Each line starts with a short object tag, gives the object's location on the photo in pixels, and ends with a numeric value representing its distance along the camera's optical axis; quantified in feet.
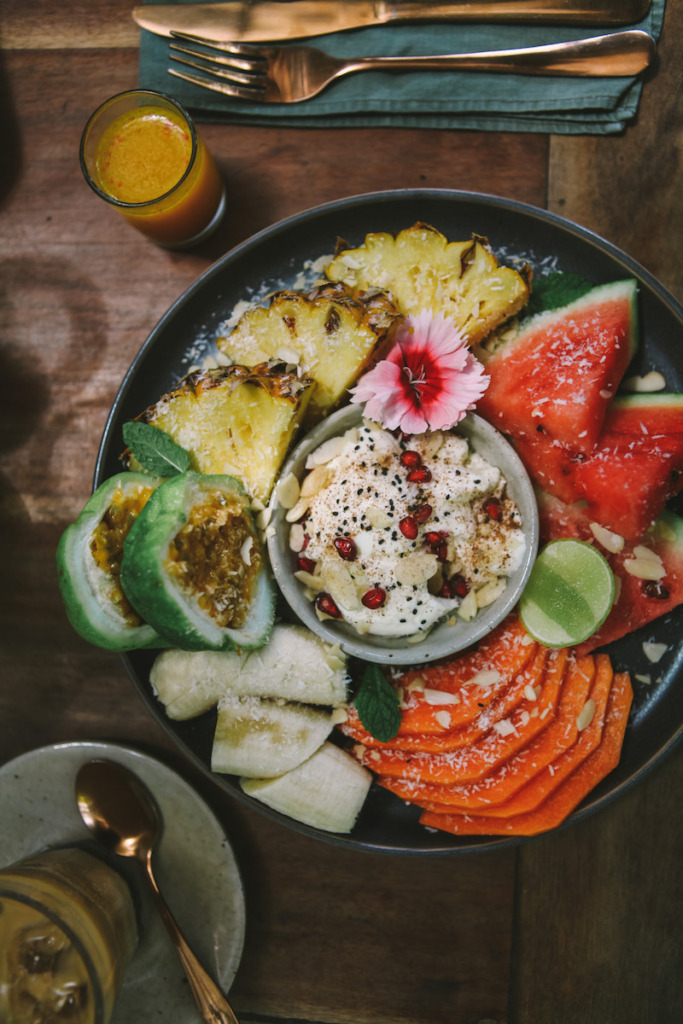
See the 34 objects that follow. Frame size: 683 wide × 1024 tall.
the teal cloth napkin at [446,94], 1.91
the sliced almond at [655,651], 1.86
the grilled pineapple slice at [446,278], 1.80
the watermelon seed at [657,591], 1.82
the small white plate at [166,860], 1.89
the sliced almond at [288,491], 1.79
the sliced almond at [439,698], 1.83
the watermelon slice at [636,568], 1.82
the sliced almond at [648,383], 1.86
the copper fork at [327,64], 1.89
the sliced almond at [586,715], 1.83
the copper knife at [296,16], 1.90
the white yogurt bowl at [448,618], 1.78
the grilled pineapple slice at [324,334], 1.77
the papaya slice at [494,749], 1.81
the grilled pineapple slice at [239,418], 1.76
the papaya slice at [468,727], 1.82
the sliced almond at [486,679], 1.83
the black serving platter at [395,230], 1.85
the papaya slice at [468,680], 1.82
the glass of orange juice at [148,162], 1.86
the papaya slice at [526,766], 1.82
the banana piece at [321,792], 1.84
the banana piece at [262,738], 1.83
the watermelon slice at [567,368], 1.79
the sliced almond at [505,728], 1.82
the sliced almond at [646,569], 1.81
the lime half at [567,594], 1.79
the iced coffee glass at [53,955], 1.75
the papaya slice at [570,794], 1.83
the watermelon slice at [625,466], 1.78
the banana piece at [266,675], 1.83
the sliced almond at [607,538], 1.82
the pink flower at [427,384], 1.77
